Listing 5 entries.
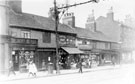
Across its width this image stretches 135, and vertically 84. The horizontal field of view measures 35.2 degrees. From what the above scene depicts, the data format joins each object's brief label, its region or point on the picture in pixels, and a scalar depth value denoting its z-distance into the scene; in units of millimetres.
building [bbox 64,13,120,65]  36344
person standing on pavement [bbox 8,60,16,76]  20250
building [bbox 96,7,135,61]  49531
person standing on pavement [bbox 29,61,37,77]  19436
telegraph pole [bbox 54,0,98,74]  21991
